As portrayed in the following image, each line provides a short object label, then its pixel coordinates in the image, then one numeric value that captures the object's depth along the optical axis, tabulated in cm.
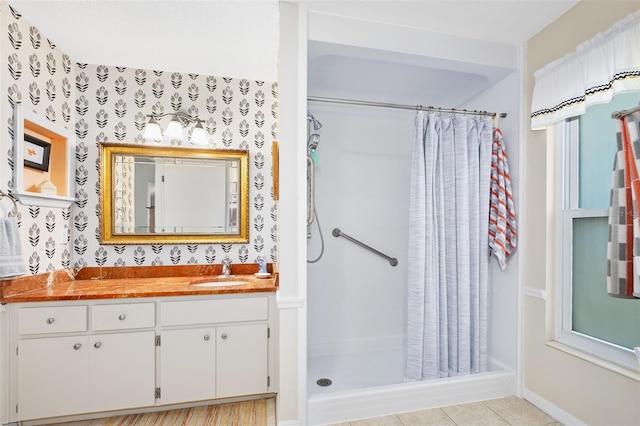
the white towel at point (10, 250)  176
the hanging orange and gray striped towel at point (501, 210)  220
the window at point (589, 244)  167
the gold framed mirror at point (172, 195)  252
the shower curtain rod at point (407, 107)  206
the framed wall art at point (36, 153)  206
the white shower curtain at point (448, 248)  215
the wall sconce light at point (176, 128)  249
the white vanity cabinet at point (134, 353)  190
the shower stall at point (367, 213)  241
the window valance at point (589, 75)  150
